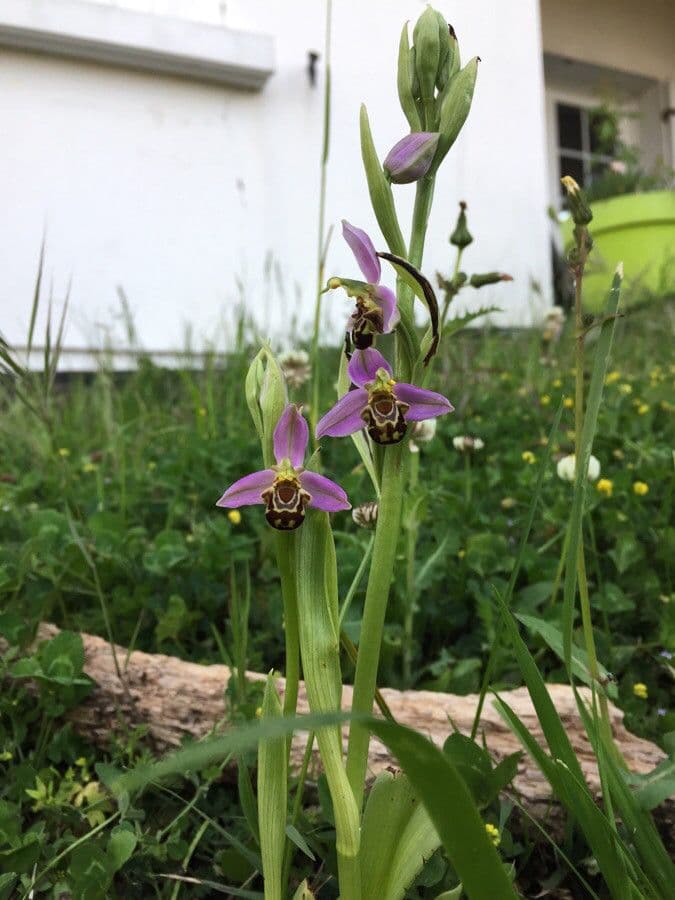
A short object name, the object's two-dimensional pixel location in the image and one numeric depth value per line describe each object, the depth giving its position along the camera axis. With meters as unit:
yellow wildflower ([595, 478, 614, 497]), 0.37
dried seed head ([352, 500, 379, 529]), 0.23
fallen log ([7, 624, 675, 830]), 0.22
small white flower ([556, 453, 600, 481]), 0.34
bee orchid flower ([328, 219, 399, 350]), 0.15
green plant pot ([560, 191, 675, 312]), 1.26
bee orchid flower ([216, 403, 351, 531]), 0.15
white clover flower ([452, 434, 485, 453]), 0.39
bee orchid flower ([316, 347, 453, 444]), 0.15
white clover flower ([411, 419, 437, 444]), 0.30
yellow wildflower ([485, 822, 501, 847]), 0.19
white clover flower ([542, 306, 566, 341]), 0.78
